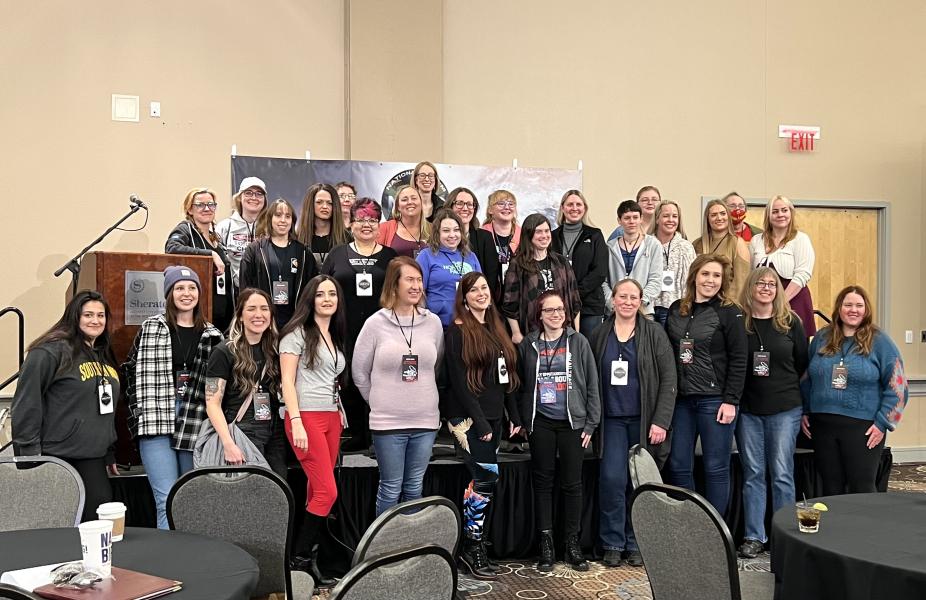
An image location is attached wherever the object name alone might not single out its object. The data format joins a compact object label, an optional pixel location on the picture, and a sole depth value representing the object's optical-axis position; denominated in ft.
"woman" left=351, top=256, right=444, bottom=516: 13.53
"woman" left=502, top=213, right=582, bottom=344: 15.58
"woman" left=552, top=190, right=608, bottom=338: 16.71
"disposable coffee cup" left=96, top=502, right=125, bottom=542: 7.78
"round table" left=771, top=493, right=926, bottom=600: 8.21
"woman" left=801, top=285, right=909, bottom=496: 14.73
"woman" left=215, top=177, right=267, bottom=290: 17.39
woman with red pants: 13.07
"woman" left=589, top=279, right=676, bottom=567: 14.93
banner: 21.07
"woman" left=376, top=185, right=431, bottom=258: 16.35
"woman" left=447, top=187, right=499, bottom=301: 16.31
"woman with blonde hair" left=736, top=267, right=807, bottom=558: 15.40
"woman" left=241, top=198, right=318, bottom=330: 15.12
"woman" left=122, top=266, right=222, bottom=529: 12.71
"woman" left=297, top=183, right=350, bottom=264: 16.17
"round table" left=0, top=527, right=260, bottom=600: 7.00
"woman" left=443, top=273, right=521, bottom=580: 13.93
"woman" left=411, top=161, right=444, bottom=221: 17.37
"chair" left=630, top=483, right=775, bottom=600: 8.66
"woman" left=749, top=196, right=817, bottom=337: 17.83
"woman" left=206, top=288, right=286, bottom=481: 12.62
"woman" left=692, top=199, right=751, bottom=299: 17.37
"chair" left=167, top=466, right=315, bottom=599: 9.31
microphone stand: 16.62
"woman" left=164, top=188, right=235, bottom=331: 15.92
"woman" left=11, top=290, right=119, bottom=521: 11.71
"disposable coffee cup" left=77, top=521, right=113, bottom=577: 6.93
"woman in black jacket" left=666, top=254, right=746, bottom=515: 15.26
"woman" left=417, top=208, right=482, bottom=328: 15.10
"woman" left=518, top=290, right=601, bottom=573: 14.52
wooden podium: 14.11
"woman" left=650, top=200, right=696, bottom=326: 17.28
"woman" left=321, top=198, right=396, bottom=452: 14.89
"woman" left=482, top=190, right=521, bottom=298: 16.83
